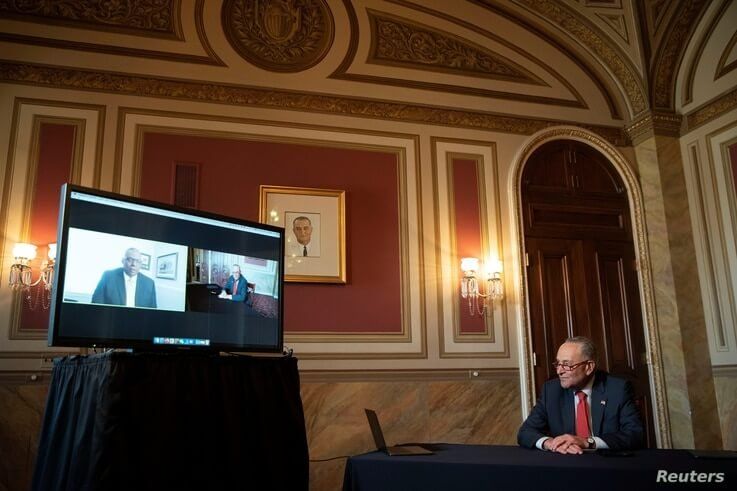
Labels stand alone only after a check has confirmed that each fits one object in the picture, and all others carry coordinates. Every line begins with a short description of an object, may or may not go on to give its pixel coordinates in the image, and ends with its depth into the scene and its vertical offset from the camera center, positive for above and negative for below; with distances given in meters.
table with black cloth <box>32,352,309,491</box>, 2.24 -0.26
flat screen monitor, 2.54 +0.35
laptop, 2.62 -0.40
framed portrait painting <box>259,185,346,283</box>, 5.06 +1.02
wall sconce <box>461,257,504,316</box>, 5.38 +0.56
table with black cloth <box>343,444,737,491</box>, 2.18 -0.43
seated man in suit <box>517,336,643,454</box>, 2.98 -0.25
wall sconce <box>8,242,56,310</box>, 4.40 +0.59
